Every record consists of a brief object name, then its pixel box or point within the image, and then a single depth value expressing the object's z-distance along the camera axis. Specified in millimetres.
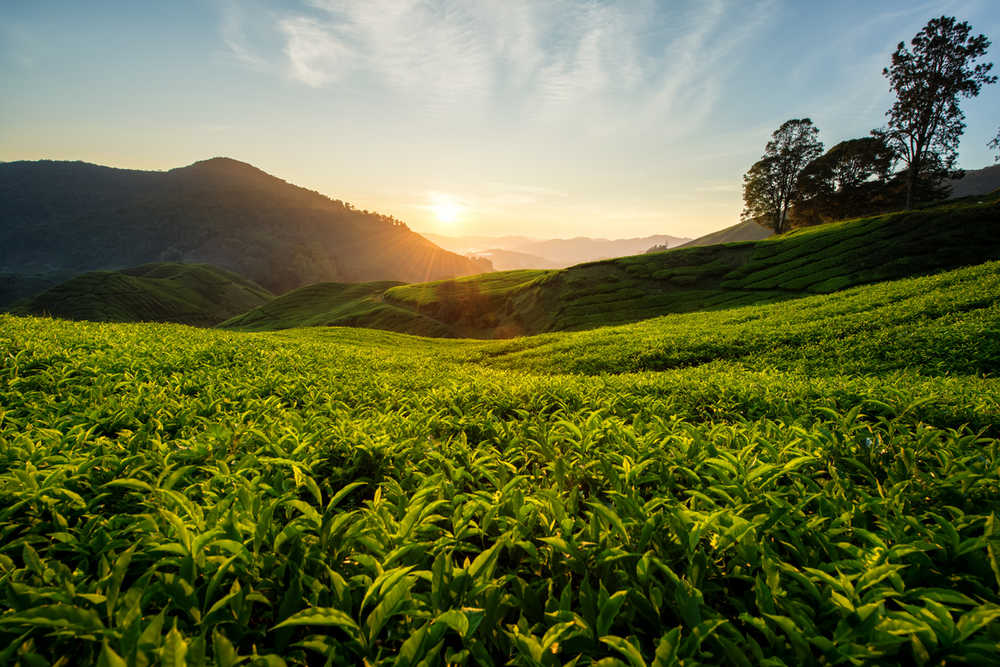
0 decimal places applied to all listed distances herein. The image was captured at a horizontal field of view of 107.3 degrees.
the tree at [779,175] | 51781
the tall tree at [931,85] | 35094
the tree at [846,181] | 51003
